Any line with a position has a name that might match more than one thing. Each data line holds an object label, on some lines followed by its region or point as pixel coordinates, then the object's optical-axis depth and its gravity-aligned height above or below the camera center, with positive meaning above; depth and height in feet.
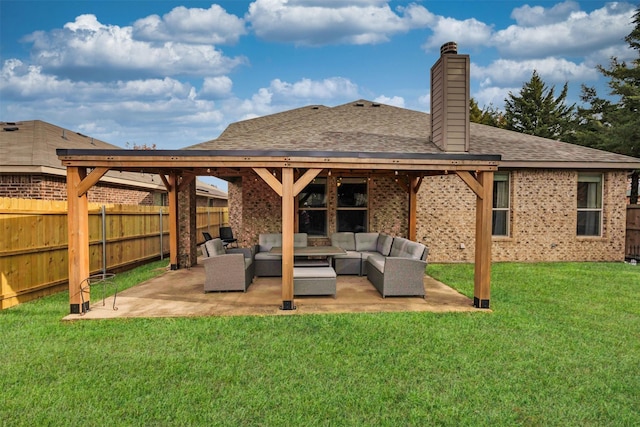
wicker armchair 23.53 -4.44
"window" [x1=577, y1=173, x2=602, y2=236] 37.42 +0.03
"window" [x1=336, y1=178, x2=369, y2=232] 36.42 +0.06
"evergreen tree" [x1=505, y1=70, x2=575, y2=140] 91.66 +25.76
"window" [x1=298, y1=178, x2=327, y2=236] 36.37 -0.47
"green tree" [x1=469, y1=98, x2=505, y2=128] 96.37 +26.00
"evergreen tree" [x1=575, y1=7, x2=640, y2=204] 54.54 +16.01
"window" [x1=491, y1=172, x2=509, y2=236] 36.64 +0.16
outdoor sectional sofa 22.16 -4.03
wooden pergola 18.76 +2.10
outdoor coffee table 22.07 -4.81
